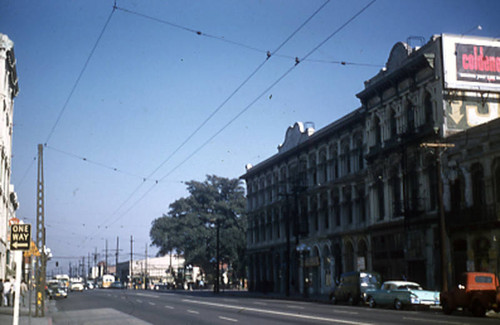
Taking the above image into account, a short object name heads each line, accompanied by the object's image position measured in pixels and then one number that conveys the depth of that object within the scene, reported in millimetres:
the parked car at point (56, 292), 53075
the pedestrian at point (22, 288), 38903
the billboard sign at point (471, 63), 39375
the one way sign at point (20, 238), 16406
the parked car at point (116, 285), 105625
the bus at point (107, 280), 110575
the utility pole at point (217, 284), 69794
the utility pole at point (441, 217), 32156
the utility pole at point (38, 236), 29344
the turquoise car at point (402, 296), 30672
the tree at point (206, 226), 89062
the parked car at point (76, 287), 88750
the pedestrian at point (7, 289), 37272
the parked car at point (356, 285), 37531
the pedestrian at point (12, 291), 36056
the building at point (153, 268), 155750
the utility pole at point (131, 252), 125212
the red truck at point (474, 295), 24734
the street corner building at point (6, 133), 44044
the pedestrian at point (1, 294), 35812
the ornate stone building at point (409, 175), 36147
